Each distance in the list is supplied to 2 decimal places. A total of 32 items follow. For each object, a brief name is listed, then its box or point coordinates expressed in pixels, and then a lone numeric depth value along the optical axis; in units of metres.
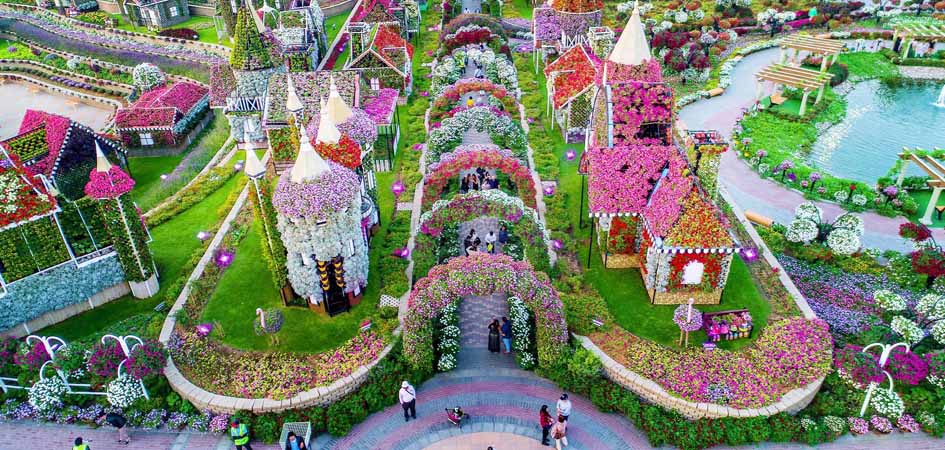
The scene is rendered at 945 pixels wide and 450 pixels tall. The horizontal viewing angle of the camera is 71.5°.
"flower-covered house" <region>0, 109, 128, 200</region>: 28.75
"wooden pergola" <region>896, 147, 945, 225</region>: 28.64
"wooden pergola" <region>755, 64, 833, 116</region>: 40.16
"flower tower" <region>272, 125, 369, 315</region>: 21.70
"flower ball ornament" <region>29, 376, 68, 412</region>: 20.89
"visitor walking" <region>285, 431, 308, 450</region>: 18.66
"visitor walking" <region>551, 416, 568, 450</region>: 18.73
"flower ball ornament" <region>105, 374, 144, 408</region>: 20.58
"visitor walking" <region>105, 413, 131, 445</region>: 19.80
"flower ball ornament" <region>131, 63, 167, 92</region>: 49.78
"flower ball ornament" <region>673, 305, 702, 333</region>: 21.41
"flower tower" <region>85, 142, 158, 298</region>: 23.19
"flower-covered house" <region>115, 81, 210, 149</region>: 41.00
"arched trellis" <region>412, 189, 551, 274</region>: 24.42
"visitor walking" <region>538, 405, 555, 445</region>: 18.91
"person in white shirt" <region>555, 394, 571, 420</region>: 18.88
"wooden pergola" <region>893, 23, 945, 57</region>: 47.59
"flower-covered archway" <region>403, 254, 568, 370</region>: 19.66
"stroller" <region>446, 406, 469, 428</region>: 19.84
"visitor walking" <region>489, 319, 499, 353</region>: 22.19
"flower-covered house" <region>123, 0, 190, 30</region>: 65.38
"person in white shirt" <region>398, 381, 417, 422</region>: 19.69
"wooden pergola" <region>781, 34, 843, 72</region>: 43.81
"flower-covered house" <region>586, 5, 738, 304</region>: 22.59
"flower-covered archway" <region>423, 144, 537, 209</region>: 26.98
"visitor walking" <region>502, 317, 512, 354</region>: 22.36
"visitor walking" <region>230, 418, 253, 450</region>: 18.88
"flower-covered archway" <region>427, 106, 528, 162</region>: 33.53
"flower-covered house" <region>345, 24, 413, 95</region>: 43.03
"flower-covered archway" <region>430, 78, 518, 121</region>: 36.78
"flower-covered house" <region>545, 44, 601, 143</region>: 36.47
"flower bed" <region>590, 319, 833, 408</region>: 19.98
